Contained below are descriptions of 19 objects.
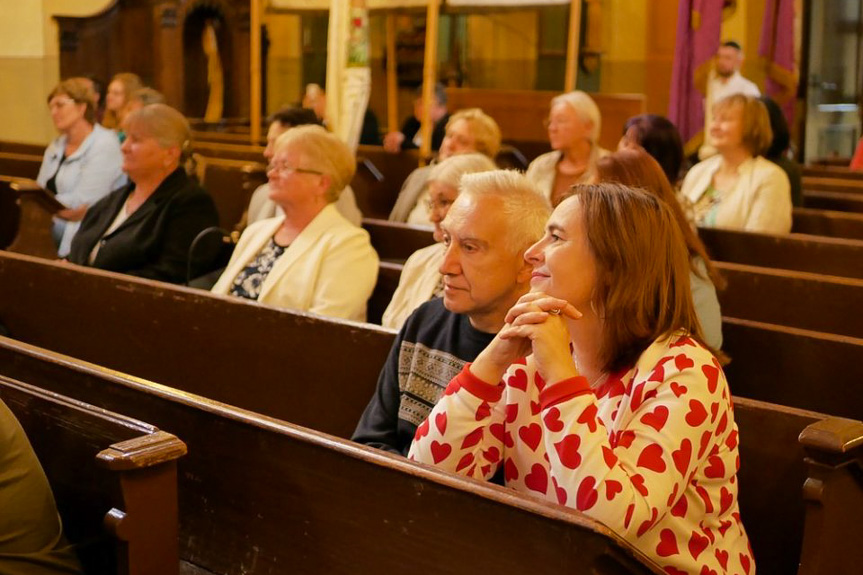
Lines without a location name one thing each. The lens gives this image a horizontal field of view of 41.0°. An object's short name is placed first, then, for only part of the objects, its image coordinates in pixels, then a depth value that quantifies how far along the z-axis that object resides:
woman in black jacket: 4.22
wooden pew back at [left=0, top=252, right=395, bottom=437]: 2.97
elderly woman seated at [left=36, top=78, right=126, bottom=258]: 5.82
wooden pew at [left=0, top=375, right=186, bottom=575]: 1.82
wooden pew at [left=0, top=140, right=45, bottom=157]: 7.75
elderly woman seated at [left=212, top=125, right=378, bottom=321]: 3.53
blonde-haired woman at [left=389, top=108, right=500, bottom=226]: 4.88
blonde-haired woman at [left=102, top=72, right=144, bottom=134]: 6.93
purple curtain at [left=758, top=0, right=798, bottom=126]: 8.42
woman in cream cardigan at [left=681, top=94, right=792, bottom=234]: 4.72
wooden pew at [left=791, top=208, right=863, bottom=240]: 4.67
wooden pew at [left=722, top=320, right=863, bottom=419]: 2.86
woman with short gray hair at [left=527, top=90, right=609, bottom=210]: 5.07
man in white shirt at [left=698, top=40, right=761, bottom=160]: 7.46
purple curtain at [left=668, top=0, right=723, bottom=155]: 7.50
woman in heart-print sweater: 1.68
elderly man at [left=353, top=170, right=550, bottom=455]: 2.20
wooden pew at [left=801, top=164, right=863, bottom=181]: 6.63
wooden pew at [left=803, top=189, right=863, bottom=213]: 5.50
